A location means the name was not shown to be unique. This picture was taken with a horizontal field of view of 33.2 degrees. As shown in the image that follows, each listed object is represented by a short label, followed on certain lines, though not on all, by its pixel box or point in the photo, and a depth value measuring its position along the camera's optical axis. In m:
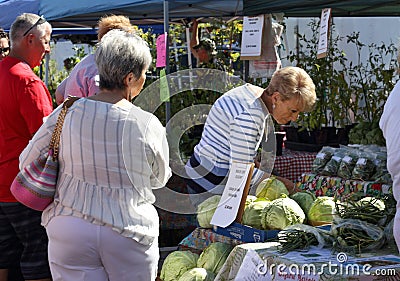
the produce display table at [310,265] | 2.48
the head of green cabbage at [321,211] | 3.16
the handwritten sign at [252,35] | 5.28
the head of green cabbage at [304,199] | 3.33
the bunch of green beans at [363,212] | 2.91
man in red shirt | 3.57
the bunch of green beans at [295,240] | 2.75
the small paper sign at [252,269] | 2.70
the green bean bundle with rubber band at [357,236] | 2.73
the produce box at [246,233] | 3.03
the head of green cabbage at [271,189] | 3.54
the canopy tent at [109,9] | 5.81
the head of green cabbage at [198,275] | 3.28
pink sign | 5.23
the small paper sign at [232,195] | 3.10
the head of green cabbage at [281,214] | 3.08
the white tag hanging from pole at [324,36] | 4.78
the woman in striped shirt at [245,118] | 3.50
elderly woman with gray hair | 2.50
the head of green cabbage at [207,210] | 3.41
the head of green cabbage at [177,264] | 3.44
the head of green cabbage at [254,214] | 3.18
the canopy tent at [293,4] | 4.76
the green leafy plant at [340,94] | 5.84
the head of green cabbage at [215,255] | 3.28
